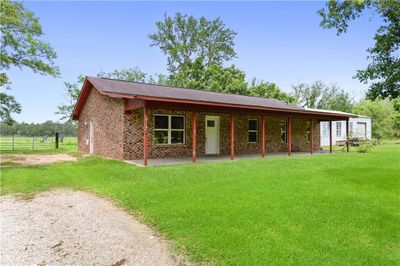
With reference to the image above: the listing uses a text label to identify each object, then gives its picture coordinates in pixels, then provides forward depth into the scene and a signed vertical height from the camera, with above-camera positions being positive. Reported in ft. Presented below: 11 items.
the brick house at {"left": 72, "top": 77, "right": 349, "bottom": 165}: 36.99 +2.26
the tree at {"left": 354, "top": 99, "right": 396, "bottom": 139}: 102.76 +7.91
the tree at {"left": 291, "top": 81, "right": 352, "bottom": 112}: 149.18 +22.63
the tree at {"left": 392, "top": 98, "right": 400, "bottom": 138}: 100.03 +5.57
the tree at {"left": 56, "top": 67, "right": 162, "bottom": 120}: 94.89 +26.52
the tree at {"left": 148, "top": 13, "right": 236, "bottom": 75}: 123.75 +43.85
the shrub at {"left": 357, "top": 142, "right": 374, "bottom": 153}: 53.47 -2.03
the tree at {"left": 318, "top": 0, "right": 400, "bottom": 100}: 29.63 +10.63
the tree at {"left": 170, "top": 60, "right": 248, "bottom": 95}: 105.40 +23.55
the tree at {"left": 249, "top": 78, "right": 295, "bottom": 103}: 111.86 +19.13
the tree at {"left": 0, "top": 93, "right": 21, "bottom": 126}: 63.87 +6.82
